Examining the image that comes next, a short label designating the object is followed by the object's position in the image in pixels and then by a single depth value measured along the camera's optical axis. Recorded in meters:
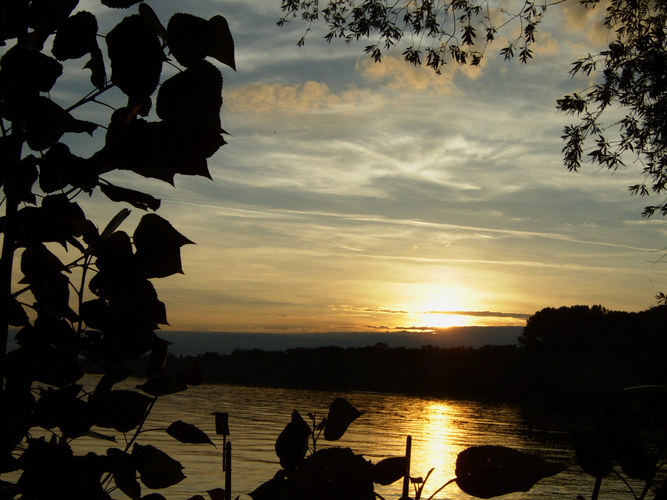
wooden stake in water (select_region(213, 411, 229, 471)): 1.80
